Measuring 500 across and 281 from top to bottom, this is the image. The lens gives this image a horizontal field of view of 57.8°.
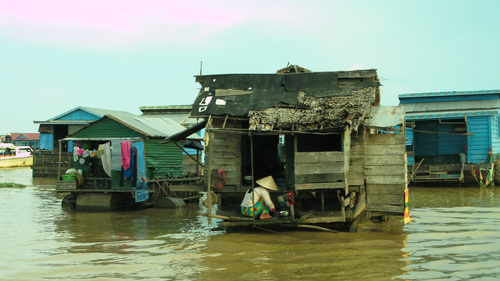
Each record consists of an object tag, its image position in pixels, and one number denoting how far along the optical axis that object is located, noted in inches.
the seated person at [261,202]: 411.8
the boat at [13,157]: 1623.5
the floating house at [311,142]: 401.1
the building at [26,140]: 2506.2
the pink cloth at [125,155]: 621.0
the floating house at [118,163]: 630.5
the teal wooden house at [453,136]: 888.3
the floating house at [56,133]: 1203.2
